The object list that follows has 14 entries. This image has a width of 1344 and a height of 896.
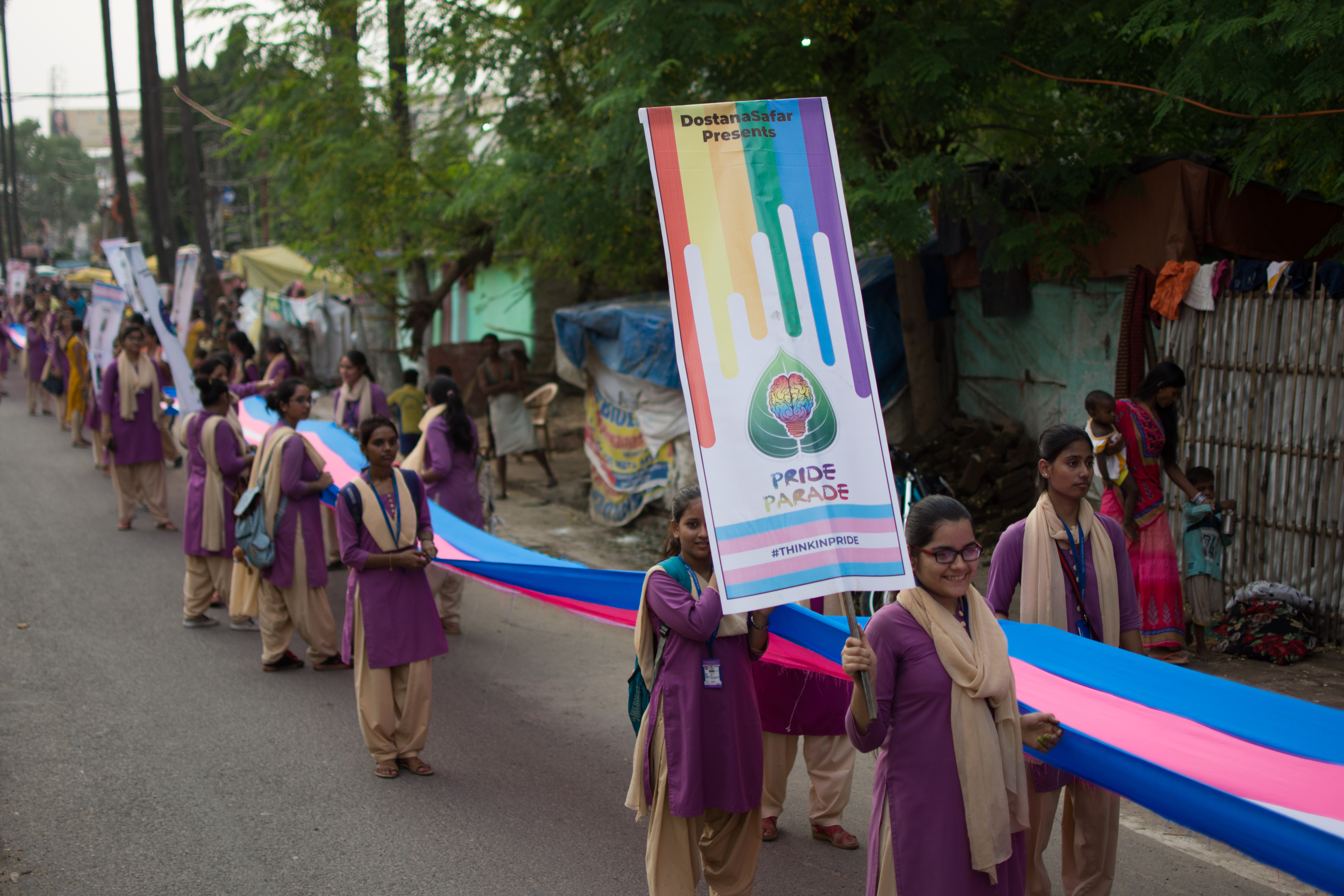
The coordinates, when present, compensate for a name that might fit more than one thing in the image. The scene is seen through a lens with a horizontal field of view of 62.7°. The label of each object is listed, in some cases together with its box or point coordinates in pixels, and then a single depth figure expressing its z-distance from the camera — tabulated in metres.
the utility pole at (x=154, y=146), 18.64
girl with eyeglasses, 2.75
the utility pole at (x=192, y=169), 19.47
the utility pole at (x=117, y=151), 22.34
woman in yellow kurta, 15.03
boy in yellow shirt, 10.30
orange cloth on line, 7.31
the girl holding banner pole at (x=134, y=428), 10.52
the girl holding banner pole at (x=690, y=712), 3.45
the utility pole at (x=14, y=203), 41.44
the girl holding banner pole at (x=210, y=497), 7.39
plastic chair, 13.84
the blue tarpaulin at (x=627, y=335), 10.34
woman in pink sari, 5.98
